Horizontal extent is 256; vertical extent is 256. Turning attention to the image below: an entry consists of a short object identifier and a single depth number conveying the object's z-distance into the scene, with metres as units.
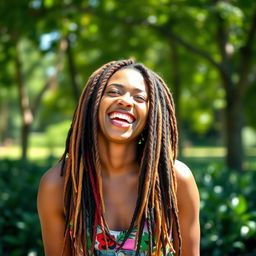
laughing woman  2.10
